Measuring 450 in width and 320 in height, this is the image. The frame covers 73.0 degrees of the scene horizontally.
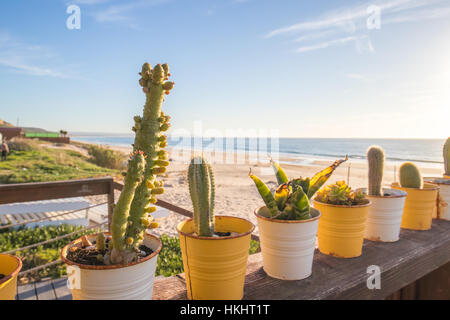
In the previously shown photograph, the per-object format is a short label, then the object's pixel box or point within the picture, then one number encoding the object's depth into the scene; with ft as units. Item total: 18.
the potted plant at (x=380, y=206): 4.45
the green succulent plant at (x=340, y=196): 4.06
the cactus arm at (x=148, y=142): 2.34
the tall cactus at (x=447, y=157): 5.63
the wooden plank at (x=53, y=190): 7.09
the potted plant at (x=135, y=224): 2.21
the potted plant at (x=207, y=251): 2.70
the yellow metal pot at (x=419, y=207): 5.10
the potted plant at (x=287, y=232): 3.30
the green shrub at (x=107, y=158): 50.61
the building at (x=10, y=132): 71.59
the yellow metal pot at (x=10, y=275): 1.92
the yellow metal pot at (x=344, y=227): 3.99
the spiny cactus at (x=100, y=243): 2.51
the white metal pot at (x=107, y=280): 2.21
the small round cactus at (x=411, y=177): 5.16
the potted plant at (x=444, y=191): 5.68
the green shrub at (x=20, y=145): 53.88
